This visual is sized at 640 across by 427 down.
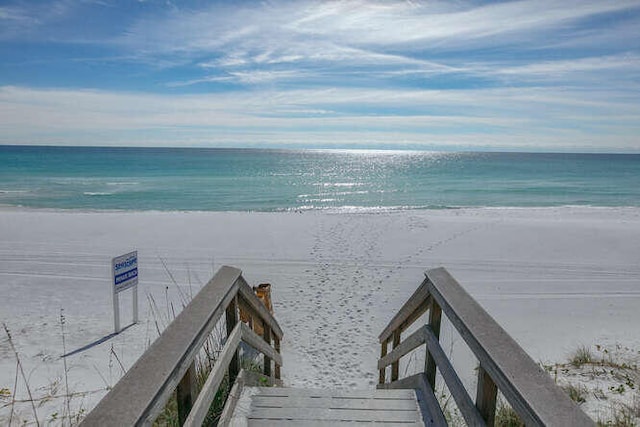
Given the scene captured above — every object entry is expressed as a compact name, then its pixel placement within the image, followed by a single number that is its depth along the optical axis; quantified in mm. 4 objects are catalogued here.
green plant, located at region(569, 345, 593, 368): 5801
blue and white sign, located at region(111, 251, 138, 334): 7223
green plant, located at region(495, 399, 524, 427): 3507
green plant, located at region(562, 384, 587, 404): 4445
